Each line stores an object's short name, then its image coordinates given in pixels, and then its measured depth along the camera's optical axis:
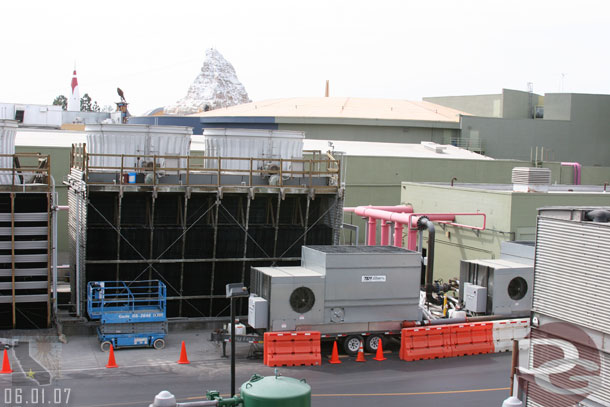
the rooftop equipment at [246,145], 27.94
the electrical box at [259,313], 21.80
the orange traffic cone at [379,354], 22.36
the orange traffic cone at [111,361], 20.66
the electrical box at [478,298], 25.87
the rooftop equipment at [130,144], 26.20
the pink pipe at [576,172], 53.38
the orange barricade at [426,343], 22.50
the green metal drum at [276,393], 9.58
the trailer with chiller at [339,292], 21.95
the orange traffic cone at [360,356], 22.09
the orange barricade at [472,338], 23.36
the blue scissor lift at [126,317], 22.67
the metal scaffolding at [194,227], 25.34
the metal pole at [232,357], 13.38
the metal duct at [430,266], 27.36
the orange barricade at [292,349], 21.42
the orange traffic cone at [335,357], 21.91
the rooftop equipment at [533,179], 33.94
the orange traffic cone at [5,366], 19.47
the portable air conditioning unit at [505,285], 25.67
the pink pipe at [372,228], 35.44
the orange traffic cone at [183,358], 21.37
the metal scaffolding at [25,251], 23.73
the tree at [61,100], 166.21
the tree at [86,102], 165.75
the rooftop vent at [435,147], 52.50
